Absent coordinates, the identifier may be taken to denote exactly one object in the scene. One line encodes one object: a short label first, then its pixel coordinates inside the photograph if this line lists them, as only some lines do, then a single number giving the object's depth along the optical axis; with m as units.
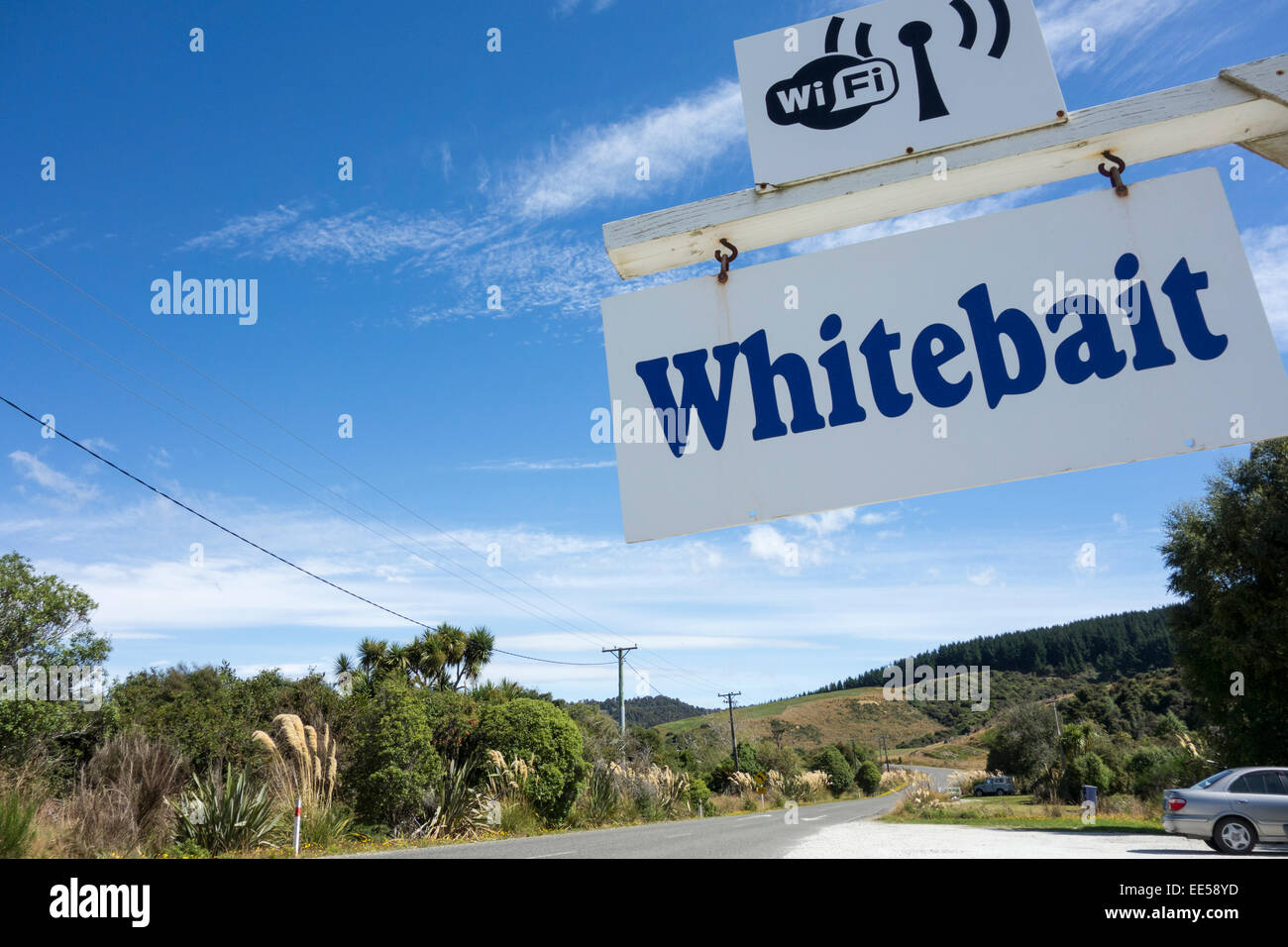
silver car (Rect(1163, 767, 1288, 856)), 11.80
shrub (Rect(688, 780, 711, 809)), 29.64
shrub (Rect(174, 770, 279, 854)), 11.98
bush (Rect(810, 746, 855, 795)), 49.88
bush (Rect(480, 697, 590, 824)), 19.42
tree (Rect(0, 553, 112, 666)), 14.50
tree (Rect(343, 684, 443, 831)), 15.36
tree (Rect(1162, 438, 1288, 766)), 17.08
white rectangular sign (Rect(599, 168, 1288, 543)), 1.53
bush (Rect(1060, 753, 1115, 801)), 32.91
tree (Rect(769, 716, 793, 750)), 80.75
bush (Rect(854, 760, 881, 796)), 53.41
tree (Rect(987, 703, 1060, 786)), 43.88
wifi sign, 1.69
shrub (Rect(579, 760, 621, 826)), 22.08
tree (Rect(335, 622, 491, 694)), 30.03
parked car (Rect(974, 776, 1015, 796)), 43.59
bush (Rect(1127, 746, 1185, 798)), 23.31
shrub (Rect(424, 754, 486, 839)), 16.22
